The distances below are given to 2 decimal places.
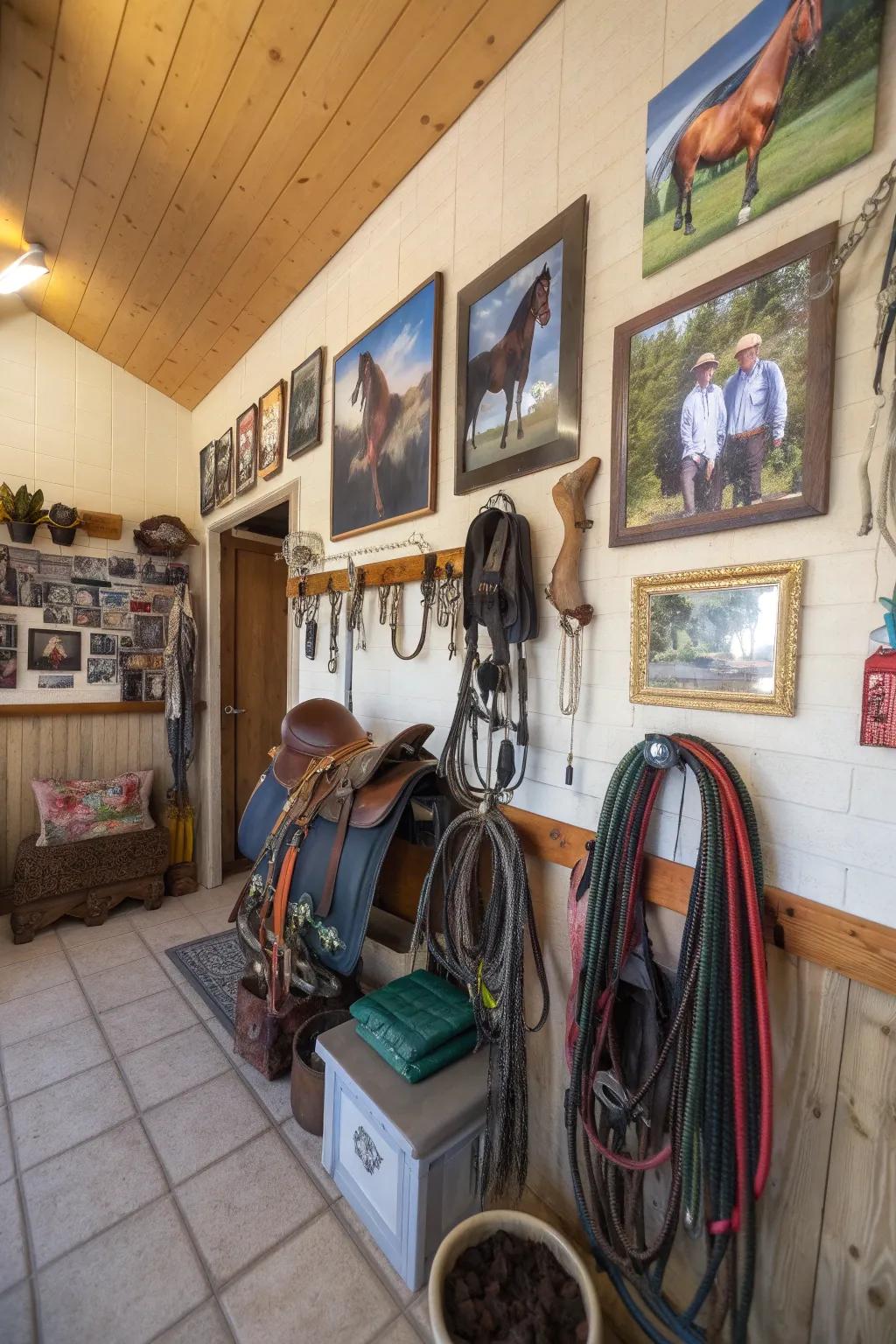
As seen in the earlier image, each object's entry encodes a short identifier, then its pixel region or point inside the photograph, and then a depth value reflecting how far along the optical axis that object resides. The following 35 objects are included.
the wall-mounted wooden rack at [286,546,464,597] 1.65
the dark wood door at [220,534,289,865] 3.65
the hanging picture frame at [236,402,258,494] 2.87
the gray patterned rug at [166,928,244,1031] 2.28
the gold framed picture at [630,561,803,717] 0.96
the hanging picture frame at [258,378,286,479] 2.63
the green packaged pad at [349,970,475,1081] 1.33
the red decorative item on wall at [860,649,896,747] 0.83
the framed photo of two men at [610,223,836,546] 0.91
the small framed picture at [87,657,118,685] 3.26
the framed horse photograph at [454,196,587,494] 1.32
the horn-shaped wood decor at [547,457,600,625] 1.26
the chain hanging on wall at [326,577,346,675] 2.23
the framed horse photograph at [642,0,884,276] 0.86
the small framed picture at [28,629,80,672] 3.07
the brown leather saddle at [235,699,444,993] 1.45
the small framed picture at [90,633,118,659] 3.26
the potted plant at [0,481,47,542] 2.88
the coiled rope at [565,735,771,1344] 0.88
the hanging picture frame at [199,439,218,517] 3.34
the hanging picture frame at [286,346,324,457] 2.34
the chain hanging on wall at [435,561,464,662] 1.66
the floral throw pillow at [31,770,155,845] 2.90
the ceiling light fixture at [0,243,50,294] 2.47
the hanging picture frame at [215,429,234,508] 3.12
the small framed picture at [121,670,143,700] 3.36
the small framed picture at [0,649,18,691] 2.97
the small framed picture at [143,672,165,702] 3.44
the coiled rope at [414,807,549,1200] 1.24
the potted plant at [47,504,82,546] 3.02
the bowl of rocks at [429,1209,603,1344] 0.96
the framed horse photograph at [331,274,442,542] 1.75
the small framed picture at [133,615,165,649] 3.40
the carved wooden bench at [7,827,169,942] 2.73
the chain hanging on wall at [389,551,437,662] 1.71
